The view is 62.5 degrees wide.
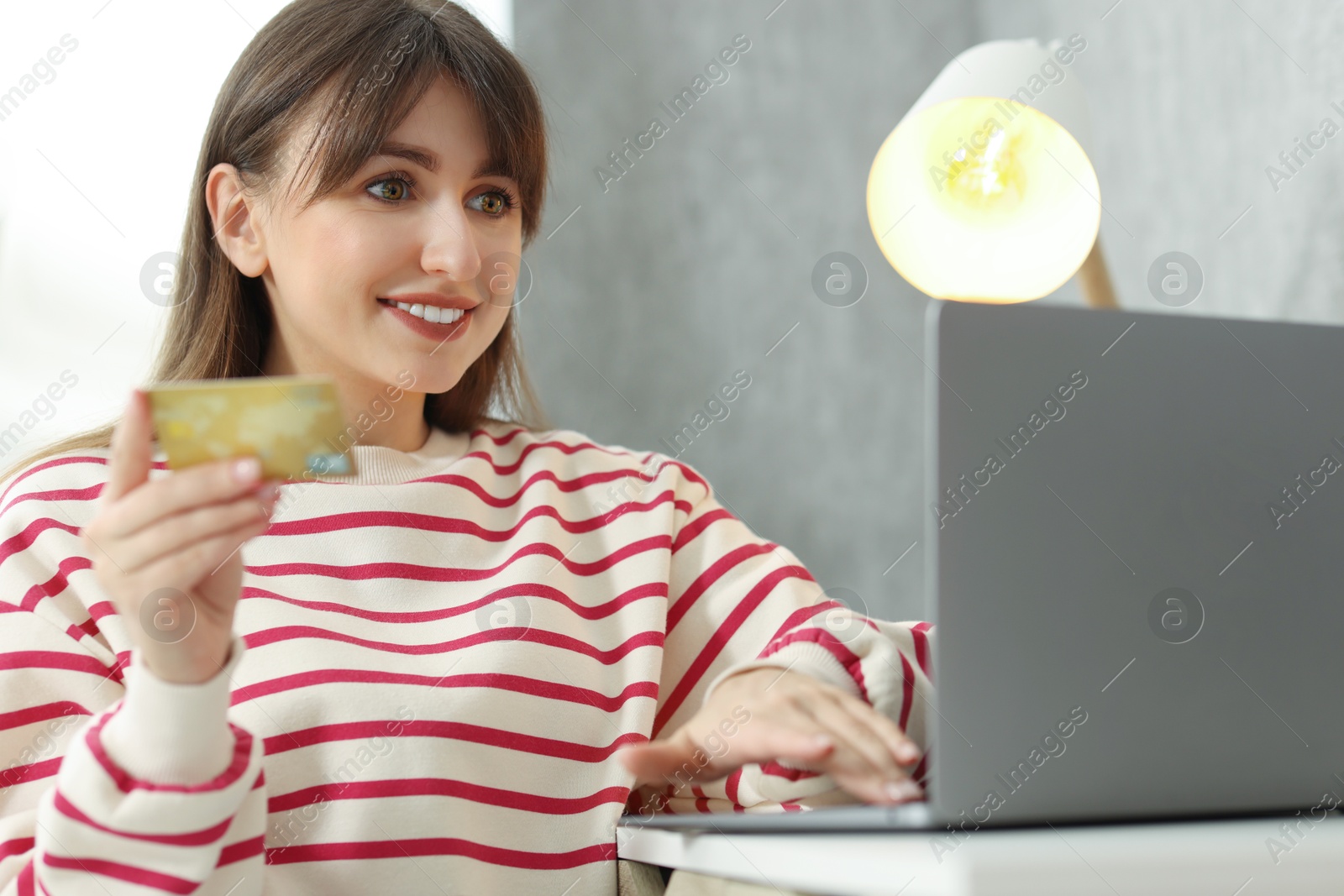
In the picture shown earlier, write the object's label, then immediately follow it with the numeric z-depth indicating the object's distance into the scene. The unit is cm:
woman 68
